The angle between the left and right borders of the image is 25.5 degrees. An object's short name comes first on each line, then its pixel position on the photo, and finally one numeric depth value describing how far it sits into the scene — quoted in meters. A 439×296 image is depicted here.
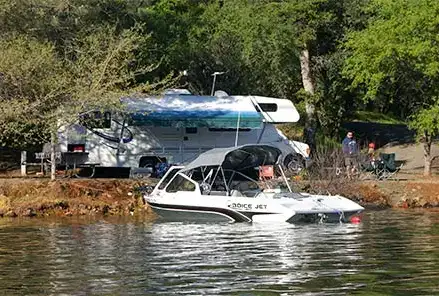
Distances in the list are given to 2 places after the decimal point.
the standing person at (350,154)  34.84
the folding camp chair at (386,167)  37.29
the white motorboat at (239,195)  27.73
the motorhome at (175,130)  37.84
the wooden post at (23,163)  37.91
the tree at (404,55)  37.56
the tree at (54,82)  34.25
